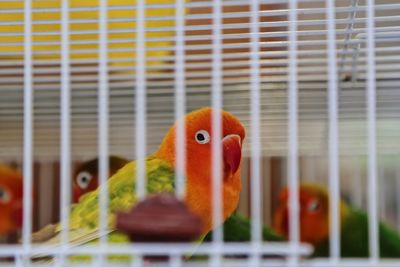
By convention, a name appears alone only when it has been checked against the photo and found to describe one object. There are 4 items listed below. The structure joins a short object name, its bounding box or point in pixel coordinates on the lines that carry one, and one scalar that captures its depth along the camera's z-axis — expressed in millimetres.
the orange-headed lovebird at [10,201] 610
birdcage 373
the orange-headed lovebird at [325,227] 566
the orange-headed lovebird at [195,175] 434
